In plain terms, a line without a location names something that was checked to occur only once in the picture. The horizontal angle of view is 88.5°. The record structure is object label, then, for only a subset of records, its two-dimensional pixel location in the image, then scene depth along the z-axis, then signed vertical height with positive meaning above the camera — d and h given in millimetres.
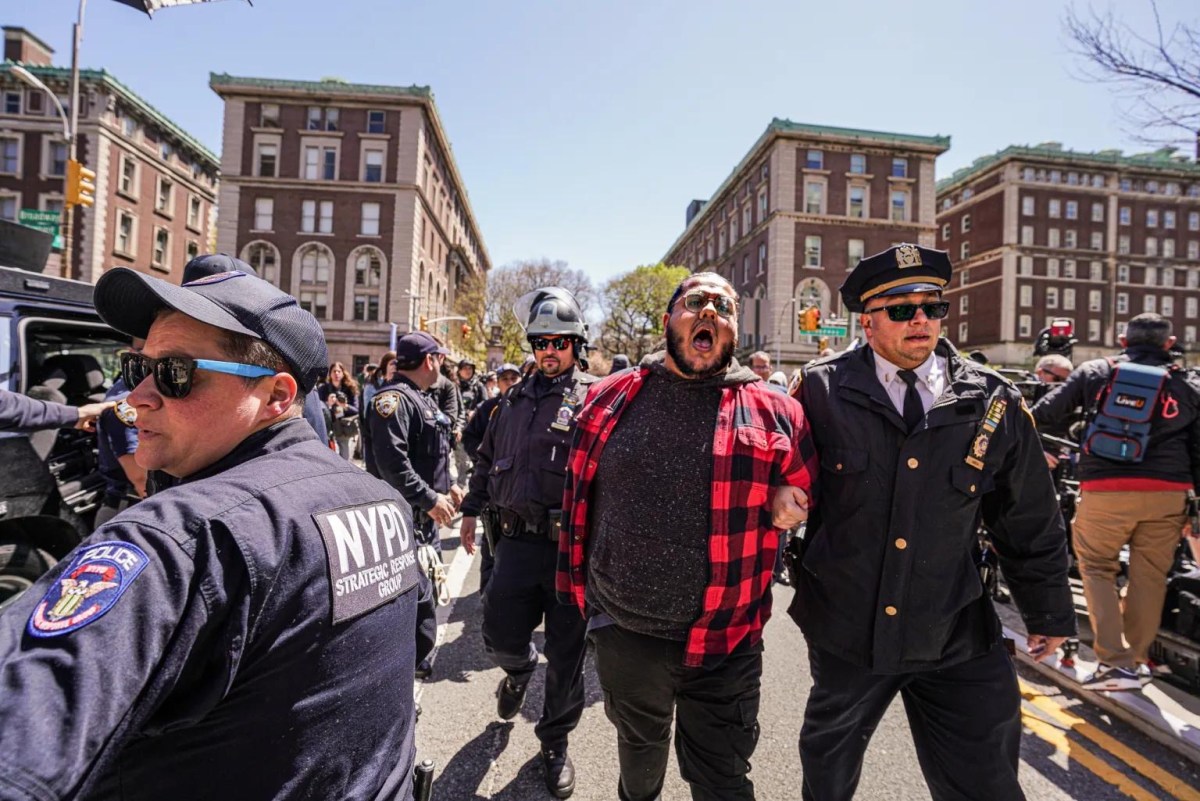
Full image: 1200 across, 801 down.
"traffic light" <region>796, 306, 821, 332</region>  19750 +3063
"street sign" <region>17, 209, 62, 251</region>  10984 +2931
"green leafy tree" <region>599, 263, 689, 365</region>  47000 +7706
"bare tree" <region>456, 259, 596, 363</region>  41781 +7561
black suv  3242 -434
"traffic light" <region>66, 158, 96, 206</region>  11000 +3564
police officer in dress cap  2164 -502
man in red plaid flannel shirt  2158 -492
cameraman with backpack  3666 -320
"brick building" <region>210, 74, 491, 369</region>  38594 +12495
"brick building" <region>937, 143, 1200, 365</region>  57688 +17744
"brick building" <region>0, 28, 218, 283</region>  35906 +13702
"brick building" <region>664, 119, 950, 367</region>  43219 +15037
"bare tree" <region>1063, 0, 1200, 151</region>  7430 +4373
